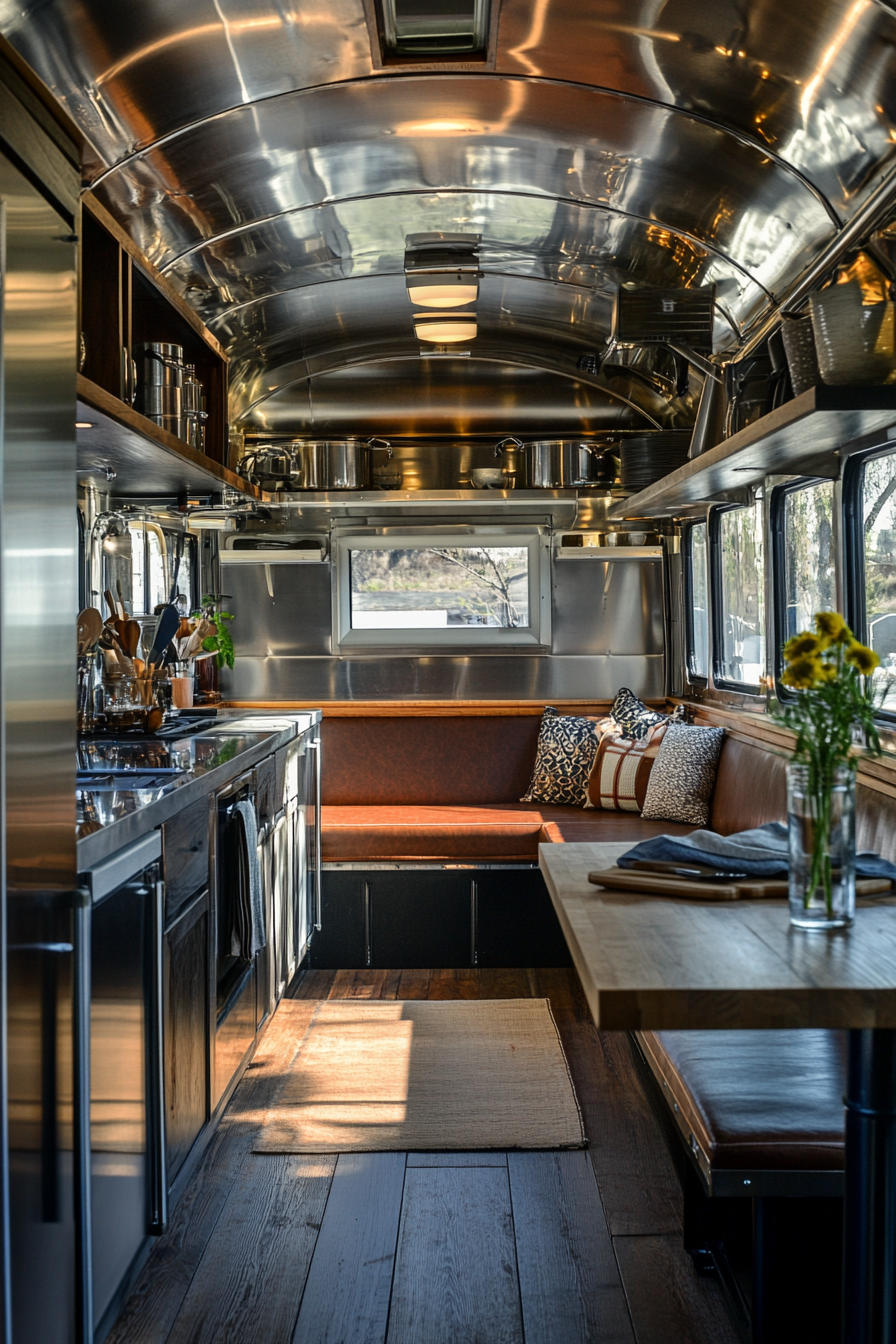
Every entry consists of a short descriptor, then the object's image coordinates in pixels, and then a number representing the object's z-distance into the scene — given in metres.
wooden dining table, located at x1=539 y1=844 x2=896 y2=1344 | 1.50
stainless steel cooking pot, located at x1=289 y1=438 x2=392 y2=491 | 5.78
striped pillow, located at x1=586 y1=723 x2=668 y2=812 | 5.05
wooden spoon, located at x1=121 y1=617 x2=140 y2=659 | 3.74
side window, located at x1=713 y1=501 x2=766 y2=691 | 4.90
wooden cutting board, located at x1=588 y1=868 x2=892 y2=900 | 2.00
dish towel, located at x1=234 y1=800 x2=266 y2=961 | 3.13
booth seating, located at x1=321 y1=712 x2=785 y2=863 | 4.54
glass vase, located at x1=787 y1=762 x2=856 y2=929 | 1.77
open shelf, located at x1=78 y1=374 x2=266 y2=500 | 2.75
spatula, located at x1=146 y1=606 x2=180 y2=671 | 3.90
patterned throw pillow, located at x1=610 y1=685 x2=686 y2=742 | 5.27
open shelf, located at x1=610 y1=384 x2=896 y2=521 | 2.66
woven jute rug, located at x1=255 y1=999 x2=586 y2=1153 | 3.12
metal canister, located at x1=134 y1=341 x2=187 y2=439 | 3.50
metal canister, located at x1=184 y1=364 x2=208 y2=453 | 3.64
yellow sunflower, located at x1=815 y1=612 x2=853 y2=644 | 1.81
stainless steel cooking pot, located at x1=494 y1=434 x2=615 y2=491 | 5.79
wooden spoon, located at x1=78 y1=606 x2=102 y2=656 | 3.33
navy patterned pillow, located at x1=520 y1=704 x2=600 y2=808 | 5.30
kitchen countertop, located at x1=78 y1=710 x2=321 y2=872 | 2.05
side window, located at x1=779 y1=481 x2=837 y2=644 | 4.11
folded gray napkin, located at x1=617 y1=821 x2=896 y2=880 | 2.12
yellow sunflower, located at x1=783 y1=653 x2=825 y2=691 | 1.78
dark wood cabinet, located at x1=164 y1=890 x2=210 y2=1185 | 2.43
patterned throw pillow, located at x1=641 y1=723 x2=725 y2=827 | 4.80
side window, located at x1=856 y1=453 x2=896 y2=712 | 3.53
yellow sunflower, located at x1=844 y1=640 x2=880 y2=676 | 1.78
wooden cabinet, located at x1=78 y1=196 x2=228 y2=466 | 2.98
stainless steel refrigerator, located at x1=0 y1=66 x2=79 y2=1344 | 1.54
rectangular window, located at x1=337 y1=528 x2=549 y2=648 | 5.91
